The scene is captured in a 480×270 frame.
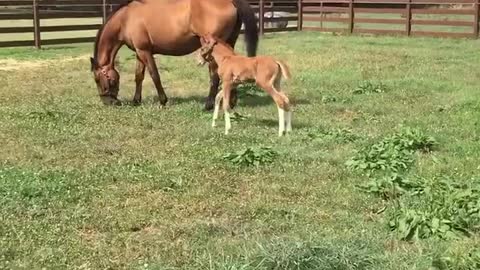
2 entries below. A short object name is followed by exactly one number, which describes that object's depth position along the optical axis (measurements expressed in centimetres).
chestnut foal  791
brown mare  970
